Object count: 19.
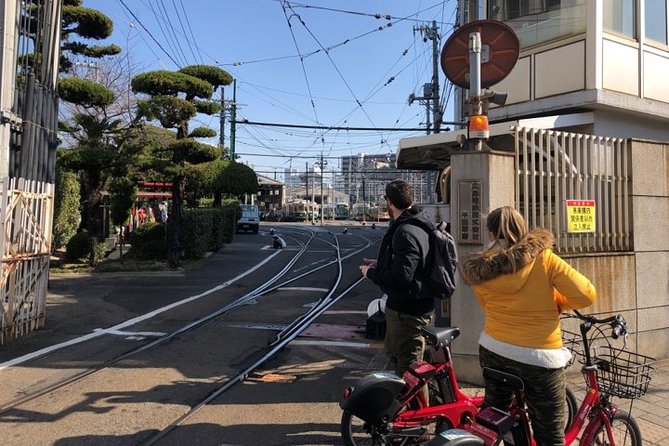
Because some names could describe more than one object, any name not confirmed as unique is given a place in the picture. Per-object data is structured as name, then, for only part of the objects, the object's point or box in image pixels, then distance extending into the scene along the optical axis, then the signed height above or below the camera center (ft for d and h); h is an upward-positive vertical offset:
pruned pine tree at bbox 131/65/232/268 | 52.13 +12.94
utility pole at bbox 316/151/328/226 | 238.05 +35.62
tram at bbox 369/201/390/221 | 249.96 +14.07
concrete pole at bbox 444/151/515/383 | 17.92 +1.17
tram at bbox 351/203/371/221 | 270.87 +16.73
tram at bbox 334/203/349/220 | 287.69 +16.12
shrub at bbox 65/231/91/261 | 55.11 -0.75
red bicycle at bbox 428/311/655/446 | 9.53 -3.18
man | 12.28 -0.79
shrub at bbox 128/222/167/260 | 60.70 -0.17
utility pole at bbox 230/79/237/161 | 119.24 +28.42
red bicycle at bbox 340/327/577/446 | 10.97 -3.55
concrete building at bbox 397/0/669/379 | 18.28 +3.45
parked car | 123.65 +5.07
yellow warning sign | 19.52 +1.10
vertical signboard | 18.01 +1.09
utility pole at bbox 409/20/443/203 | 87.15 +28.06
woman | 9.44 -1.04
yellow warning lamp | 18.24 +4.00
